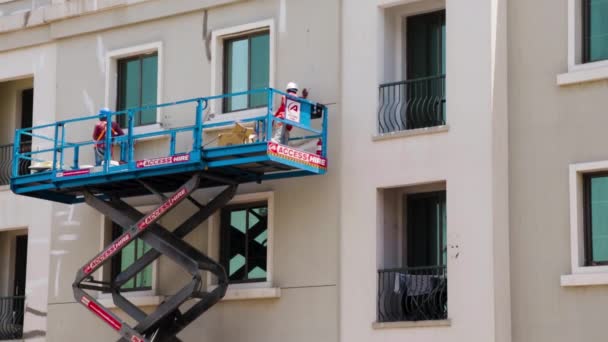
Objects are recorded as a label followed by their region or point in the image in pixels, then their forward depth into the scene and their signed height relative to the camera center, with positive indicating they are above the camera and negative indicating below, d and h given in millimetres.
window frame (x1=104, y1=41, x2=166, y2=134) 31062 +5598
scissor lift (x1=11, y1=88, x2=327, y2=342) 27266 +2970
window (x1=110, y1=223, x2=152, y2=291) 30844 +1498
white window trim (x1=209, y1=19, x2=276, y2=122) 29547 +5557
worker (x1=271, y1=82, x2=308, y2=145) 27188 +3805
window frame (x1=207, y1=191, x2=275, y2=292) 28750 +1900
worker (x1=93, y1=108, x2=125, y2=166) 29641 +4035
